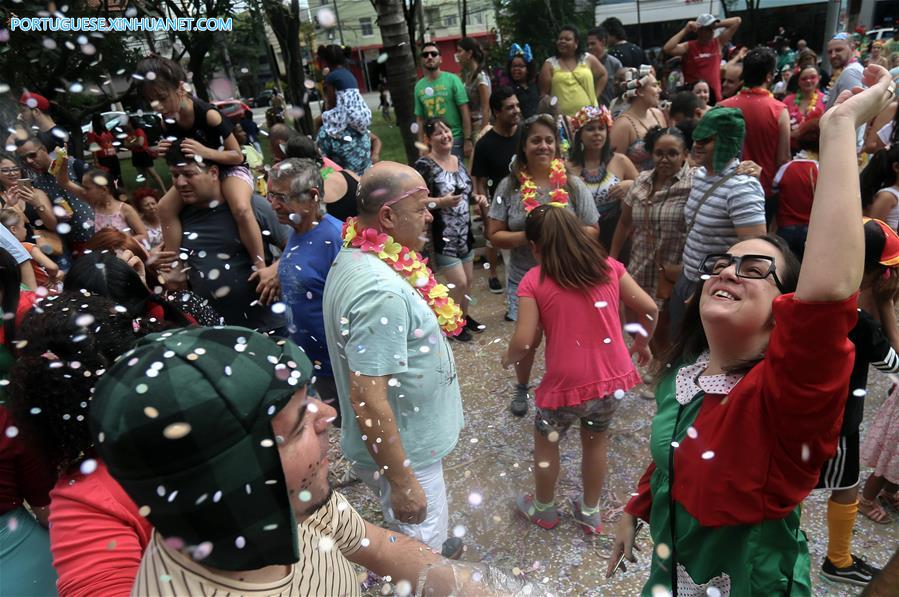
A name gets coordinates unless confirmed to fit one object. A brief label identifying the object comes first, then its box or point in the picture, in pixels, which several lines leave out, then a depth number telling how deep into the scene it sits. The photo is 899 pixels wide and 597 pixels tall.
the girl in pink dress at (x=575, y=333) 2.56
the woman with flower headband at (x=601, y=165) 4.21
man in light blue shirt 1.91
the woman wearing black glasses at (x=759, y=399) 1.10
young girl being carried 3.18
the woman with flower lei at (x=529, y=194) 3.67
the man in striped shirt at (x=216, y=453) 0.86
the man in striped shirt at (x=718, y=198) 2.89
